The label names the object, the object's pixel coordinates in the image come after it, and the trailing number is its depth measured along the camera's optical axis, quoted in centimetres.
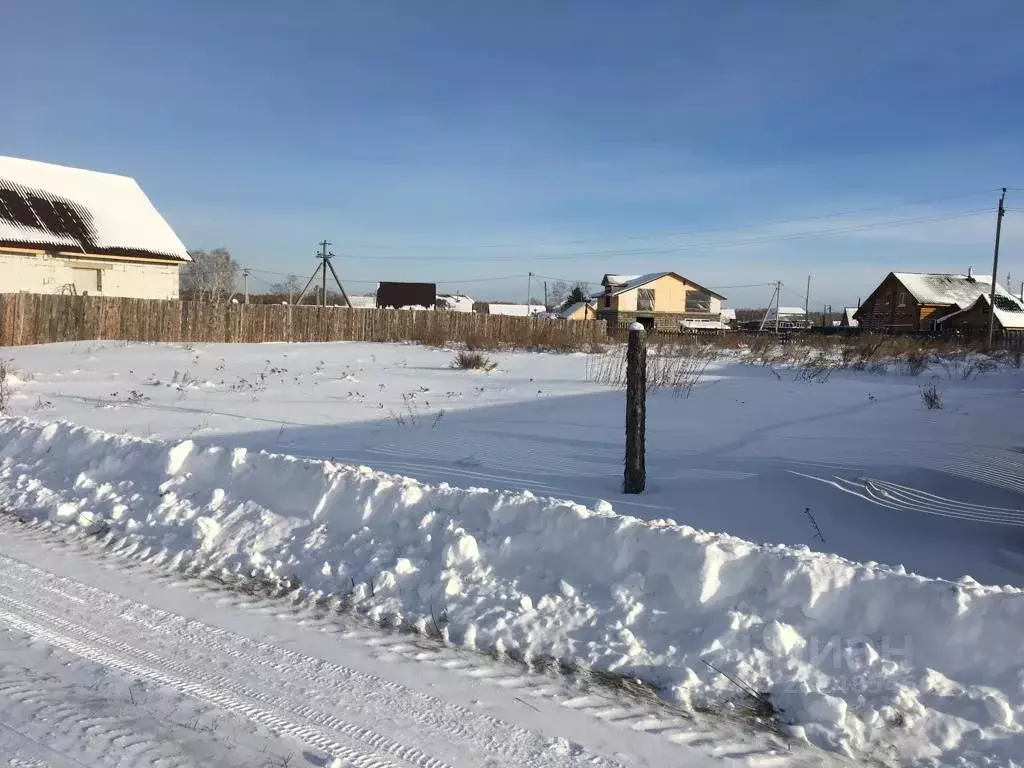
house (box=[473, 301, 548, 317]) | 9578
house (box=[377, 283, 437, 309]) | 7725
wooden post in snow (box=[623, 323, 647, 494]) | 676
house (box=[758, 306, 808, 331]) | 10704
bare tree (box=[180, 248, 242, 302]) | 8938
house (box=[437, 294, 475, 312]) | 8495
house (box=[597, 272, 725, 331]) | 7000
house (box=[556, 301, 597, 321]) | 7769
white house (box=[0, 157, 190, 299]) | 2664
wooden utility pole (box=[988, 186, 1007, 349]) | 3775
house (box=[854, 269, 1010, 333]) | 5781
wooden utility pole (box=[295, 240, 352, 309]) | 5225
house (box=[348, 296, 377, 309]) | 9892
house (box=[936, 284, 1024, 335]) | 5106
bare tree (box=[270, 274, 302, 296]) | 11467
